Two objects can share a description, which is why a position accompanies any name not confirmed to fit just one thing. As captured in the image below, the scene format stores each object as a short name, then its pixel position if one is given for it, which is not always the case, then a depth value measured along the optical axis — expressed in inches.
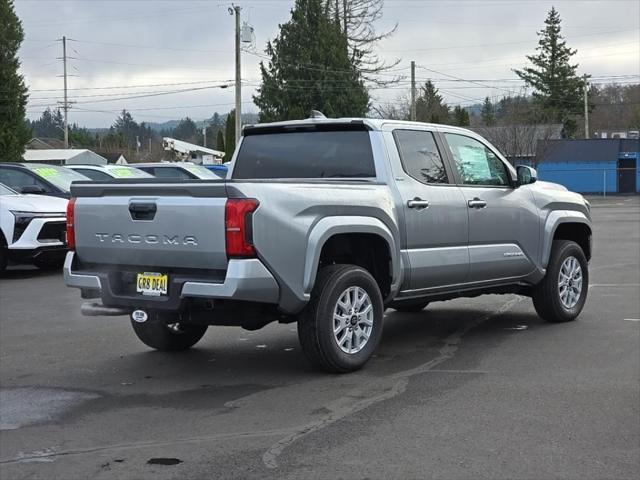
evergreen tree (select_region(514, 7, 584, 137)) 3157.0
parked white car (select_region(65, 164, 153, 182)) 676.7
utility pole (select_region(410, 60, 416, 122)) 1870.1
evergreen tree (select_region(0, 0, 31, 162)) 1255.5
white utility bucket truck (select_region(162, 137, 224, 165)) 2861.7
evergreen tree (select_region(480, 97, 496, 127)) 3151.8
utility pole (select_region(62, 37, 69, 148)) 2578.7
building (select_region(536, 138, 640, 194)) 2300.7
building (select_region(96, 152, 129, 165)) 3226.9
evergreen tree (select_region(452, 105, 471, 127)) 2882.4
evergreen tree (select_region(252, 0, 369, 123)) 1684.3
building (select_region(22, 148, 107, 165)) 2456.9
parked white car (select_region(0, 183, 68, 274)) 504.1
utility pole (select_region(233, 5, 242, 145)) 1448.1
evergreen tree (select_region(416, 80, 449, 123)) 2455.7
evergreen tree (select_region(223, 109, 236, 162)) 2413.9
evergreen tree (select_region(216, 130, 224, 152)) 3435.8
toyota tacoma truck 230.5
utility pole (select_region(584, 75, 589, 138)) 2696.9
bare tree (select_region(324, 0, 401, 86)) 2018.9
